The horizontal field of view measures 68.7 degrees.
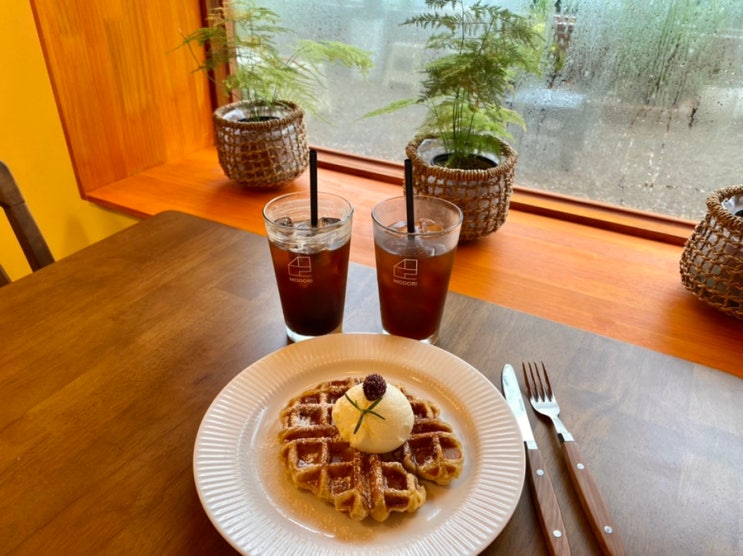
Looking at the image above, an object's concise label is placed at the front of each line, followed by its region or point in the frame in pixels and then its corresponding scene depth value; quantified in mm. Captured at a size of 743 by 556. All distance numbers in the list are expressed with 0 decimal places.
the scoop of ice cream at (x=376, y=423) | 669
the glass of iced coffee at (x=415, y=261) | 830
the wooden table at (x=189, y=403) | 620
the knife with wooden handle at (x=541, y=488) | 595
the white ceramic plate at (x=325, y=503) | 579
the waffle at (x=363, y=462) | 610
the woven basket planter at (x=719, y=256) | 1073
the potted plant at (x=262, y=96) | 1631
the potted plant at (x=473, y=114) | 1221
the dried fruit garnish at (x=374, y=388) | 672
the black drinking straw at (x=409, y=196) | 818
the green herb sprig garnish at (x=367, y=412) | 669
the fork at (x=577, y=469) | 603
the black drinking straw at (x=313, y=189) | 814
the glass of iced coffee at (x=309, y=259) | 832
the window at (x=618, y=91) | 1428
